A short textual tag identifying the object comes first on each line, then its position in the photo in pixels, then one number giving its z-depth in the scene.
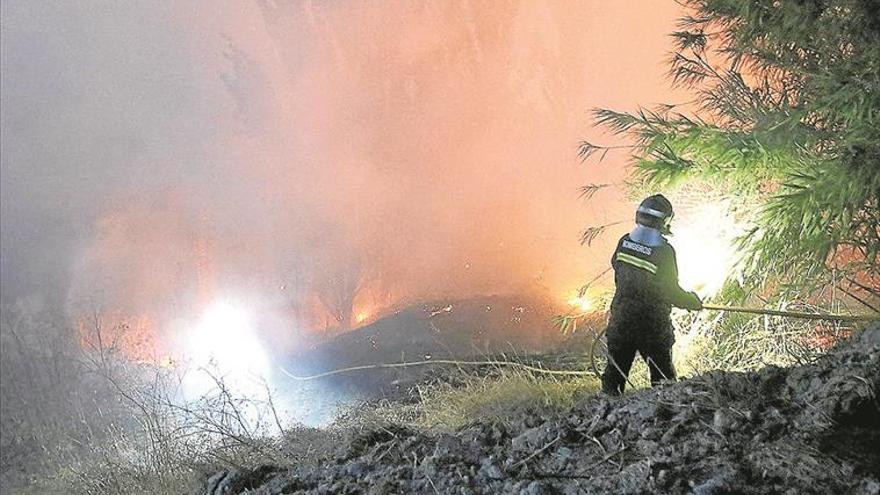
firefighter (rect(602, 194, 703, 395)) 6.07
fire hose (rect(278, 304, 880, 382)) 5.36
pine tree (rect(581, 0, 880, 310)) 5.08
